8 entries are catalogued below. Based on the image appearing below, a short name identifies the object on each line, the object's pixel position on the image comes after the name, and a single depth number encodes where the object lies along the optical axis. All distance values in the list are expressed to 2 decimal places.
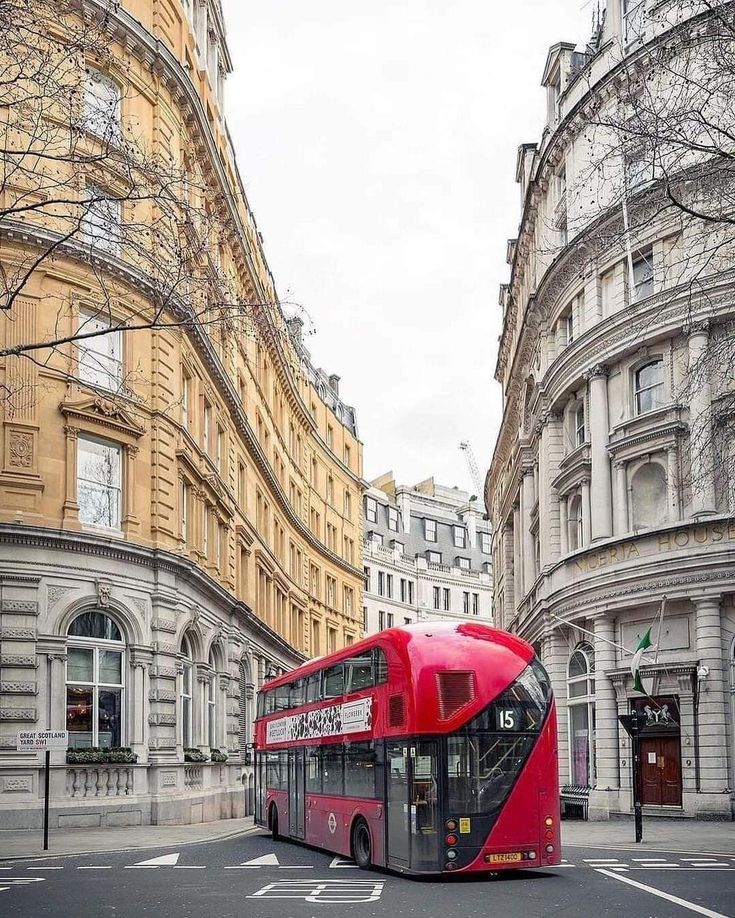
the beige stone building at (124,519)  29.30
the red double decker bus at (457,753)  17.80
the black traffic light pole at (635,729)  27.47
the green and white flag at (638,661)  32.12
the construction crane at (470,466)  169.75
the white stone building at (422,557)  93.81
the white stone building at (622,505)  32.91
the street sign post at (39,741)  24.92
